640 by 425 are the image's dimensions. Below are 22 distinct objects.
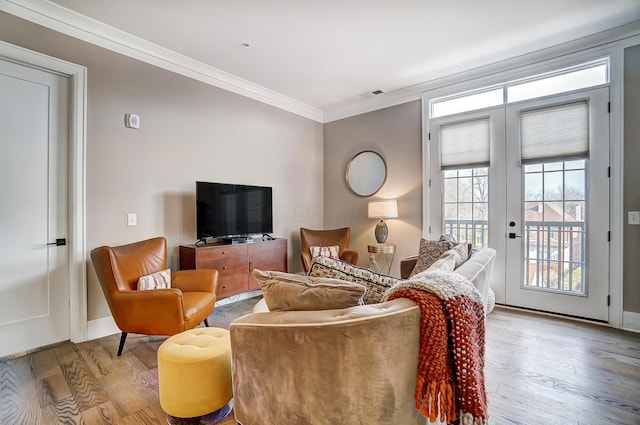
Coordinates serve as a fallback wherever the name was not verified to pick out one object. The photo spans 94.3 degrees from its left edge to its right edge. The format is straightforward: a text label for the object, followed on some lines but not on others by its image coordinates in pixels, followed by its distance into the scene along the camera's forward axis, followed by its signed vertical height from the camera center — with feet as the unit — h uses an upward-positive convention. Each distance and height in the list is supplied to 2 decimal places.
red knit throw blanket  3.27 -1.71
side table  14.10 -2.35
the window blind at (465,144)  11.72 +2.81
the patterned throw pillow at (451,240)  8.32 -0.87
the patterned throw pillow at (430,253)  8.84 -1.23
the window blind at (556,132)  9.80 +2.79
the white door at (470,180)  11.37 +1.33
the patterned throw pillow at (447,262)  5.48 -0.99
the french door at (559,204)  9.55 +0.29
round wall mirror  14.52 +1.99
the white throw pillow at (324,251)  13.42 -1.75
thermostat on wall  9.51 +2.94
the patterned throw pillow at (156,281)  8.23 -1.97
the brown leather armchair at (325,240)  13.32 -1.31
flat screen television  10.62 +0.04
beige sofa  3.47 -1.86
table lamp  13.16 +0.00
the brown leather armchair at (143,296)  7.33 -2.23
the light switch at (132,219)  9.51 -0.23
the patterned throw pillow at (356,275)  4.73 -1.04
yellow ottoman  5.13 -2.94
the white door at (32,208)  7.68 +0.10
